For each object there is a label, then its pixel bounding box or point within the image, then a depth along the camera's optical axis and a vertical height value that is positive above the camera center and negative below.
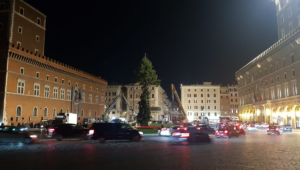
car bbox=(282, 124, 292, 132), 40.34 -2.71
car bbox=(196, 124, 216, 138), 32.54 -2.40
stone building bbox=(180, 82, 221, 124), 116.25 +5.10
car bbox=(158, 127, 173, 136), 29.84 -2.56
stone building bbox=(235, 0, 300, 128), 48.75 +7.74
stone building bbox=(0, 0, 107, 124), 41.66 +6.77
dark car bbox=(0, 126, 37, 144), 18.98 -2.01
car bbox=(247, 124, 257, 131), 46.17 -3.15
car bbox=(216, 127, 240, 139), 26.59 -2.30
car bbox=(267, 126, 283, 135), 32.97 -2.51
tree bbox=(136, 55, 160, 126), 42.00 +4.81
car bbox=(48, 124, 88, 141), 22.75 -2.01
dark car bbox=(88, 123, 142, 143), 20.92 -1.86
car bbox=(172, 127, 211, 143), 20.33 -2.04
